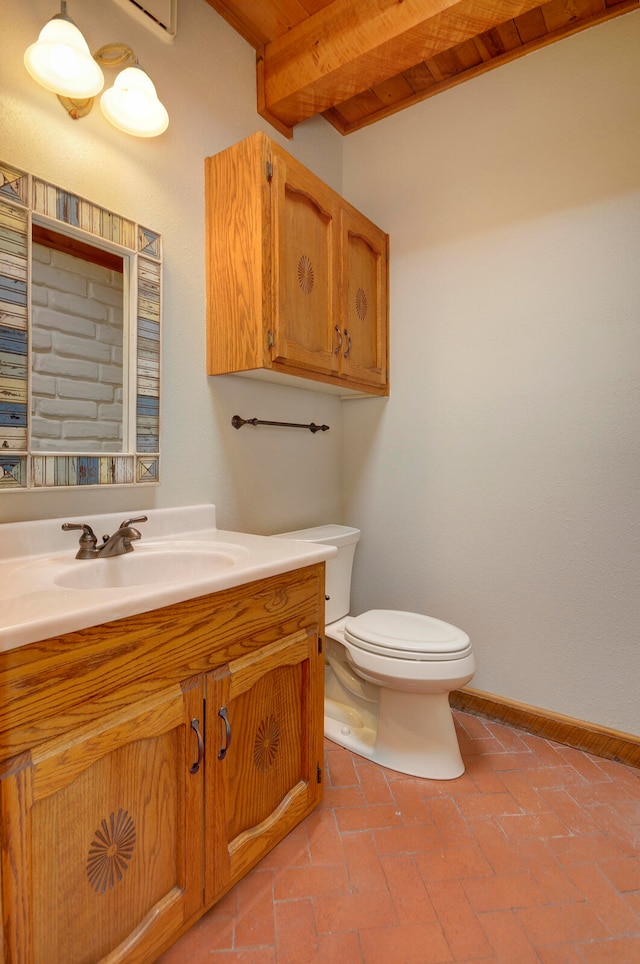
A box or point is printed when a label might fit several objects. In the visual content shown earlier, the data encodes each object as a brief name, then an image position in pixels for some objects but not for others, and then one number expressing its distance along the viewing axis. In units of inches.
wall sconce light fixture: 42.6
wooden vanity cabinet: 28.2
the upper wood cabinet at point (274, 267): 58.7
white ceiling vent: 53.4
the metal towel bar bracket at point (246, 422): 68.4
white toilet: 59.2
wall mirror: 44.0
